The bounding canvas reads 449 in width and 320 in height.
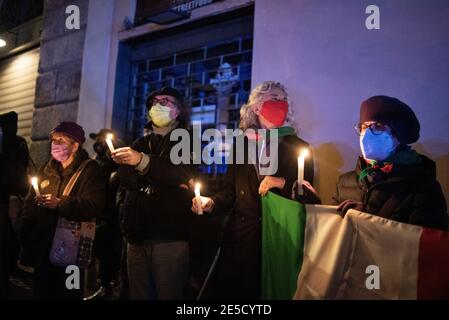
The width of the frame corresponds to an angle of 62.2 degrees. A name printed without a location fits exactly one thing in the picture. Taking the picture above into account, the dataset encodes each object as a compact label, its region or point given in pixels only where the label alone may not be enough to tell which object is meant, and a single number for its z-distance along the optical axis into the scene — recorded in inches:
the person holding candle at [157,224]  115.8
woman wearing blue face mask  84.9
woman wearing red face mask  119.4
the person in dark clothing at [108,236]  177.5
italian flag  80.4
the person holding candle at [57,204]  127.6
